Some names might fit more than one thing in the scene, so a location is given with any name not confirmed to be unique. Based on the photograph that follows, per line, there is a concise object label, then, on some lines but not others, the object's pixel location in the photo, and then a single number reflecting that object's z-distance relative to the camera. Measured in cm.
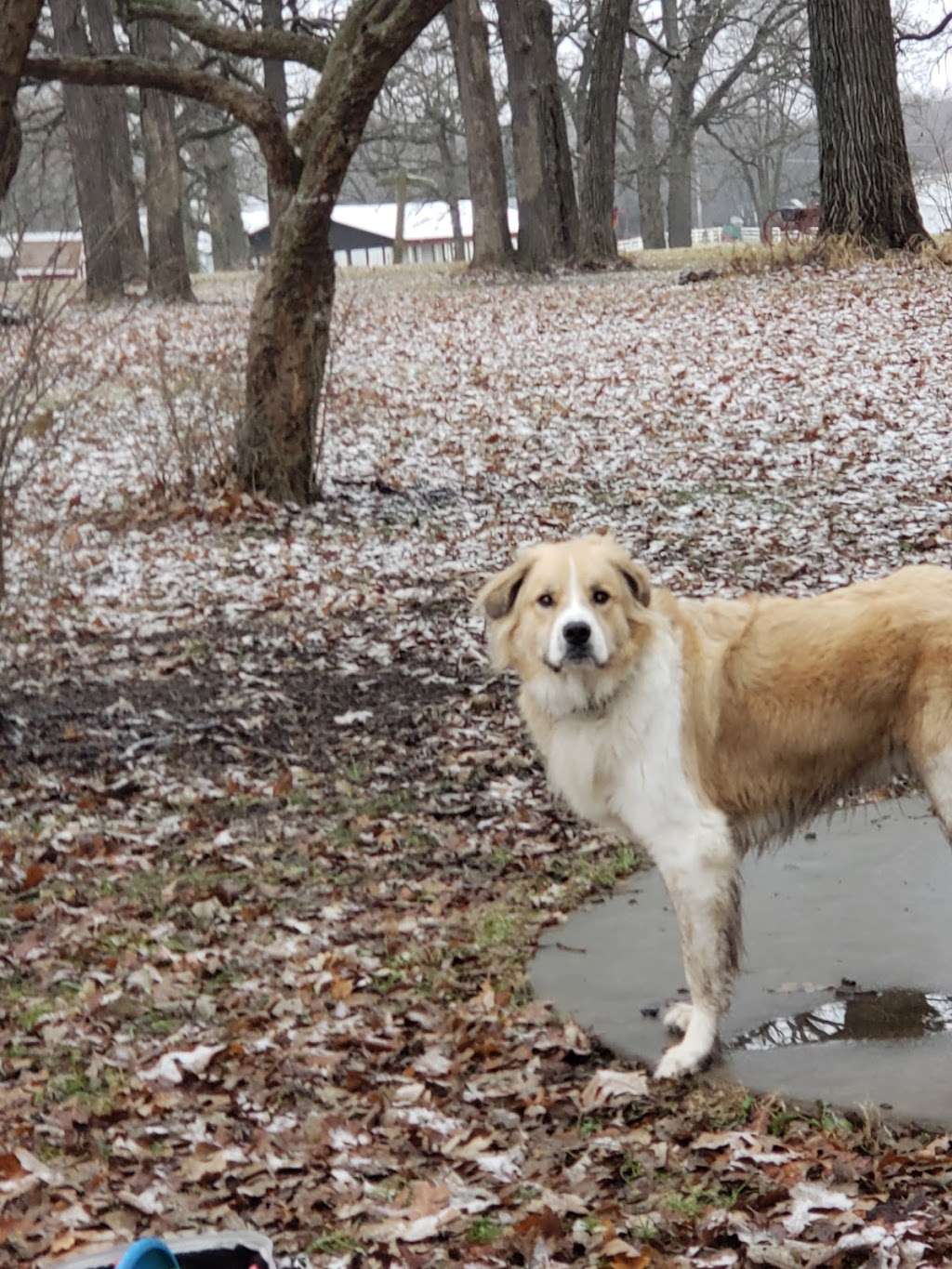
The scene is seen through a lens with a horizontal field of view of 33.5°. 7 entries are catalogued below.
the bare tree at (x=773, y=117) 4250
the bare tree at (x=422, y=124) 4732
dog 502
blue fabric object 261
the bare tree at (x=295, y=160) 1161
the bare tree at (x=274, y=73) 3403
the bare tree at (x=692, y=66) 4244
